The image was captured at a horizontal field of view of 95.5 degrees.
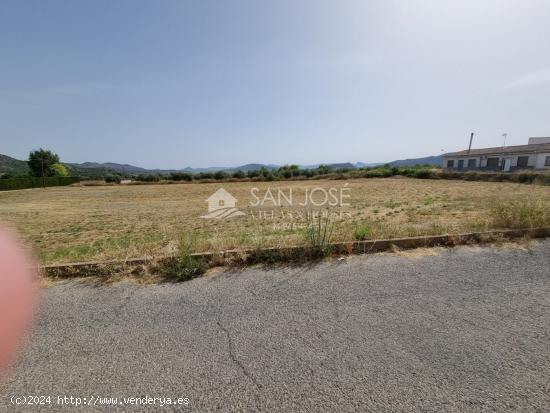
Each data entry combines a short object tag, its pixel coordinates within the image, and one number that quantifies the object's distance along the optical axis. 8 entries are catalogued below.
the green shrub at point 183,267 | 3.10
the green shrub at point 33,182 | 31.62
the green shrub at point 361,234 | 4.06
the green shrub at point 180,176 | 42.44
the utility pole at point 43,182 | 35.46
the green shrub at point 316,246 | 3.64
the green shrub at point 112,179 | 40.06
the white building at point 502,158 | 27.91
